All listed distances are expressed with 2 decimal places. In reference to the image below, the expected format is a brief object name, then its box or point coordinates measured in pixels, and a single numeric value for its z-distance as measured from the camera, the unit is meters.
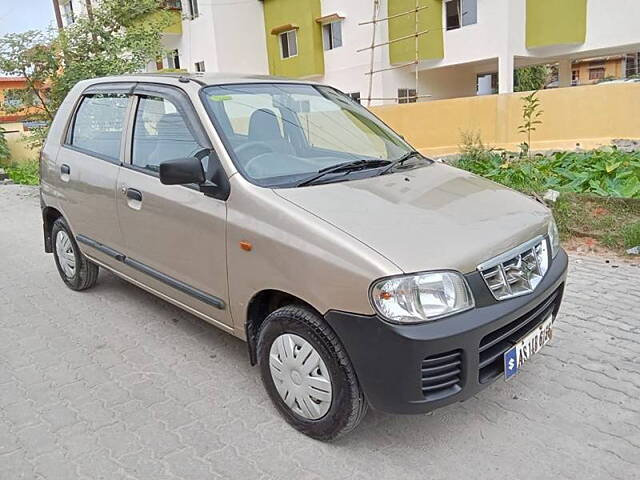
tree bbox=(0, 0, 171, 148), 10.52
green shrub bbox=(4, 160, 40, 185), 14.37
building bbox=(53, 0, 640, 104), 15.37
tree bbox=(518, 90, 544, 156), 11.11
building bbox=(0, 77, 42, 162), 17.94
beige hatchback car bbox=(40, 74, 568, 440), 2.23
